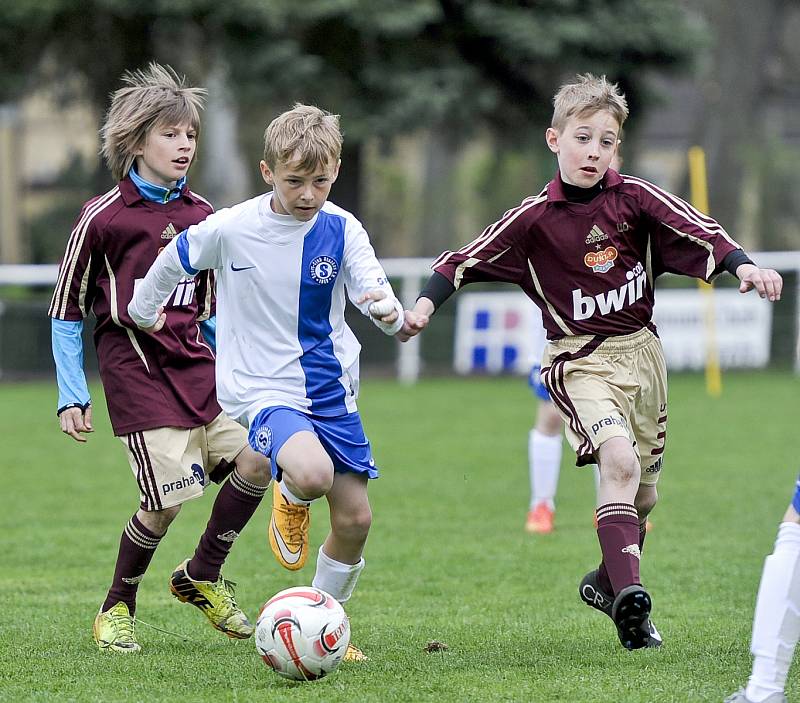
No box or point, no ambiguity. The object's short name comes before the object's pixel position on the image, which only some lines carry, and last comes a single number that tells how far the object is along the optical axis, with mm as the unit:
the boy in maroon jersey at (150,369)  10234
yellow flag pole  27969
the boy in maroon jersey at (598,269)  9922
